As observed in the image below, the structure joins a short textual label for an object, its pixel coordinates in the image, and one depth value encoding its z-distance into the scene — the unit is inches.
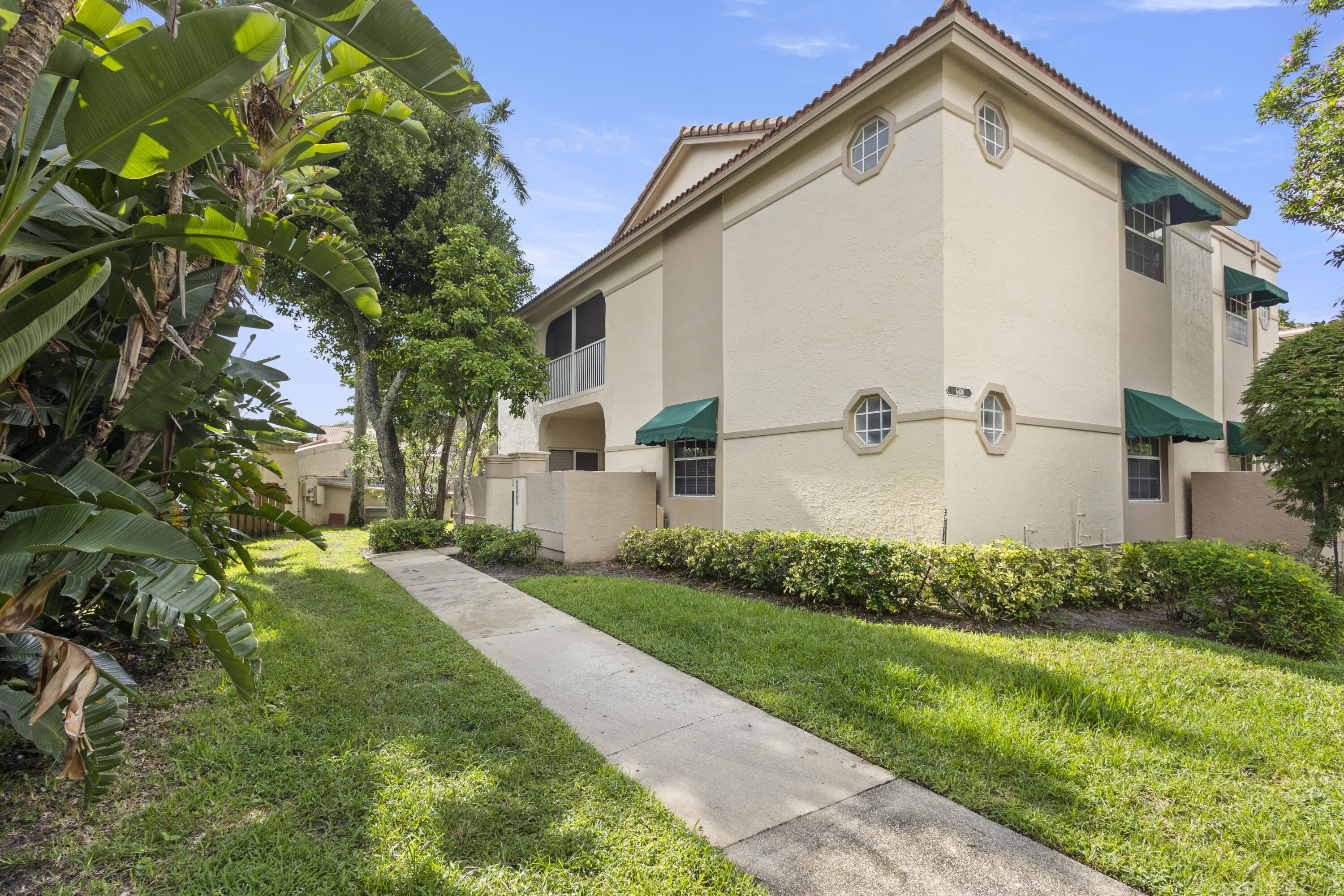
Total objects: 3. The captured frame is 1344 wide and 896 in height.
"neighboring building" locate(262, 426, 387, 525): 760.3
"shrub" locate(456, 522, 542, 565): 441.1
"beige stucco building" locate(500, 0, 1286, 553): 321.1
